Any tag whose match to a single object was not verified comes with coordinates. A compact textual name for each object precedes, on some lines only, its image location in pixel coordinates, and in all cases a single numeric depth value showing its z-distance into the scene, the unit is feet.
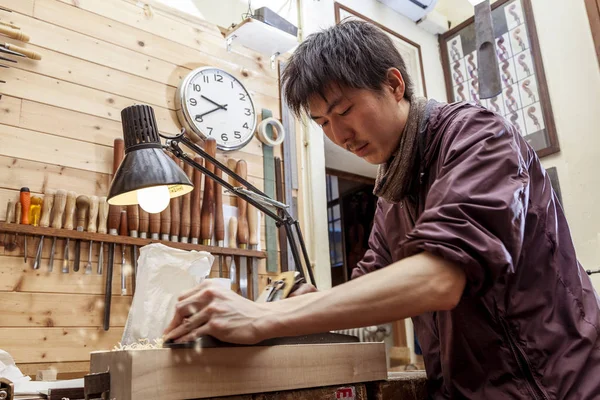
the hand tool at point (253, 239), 9.01
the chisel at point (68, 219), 7.15
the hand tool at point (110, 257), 7.39
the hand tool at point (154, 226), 7.91
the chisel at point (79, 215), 7.27
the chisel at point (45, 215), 6.93
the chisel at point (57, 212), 7.08
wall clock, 9.06
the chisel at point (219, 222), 8.67
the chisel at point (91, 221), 7.34
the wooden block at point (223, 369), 2.53
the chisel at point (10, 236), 6.81
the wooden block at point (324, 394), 3.04
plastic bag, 6.30
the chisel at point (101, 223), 7.46
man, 2.74
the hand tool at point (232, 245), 8.82
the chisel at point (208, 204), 8.50
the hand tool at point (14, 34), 7.24
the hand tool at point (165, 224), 8.05
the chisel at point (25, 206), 6.85
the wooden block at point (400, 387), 3.77
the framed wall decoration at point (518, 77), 11.27
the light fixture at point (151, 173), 5.65
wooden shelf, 6.74
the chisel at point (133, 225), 7.73
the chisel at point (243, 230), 8.79
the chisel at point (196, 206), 8.39
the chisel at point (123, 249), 7.65
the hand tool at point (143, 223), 7.78
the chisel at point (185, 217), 8.27
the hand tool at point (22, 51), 7.25
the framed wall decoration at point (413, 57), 13.43
